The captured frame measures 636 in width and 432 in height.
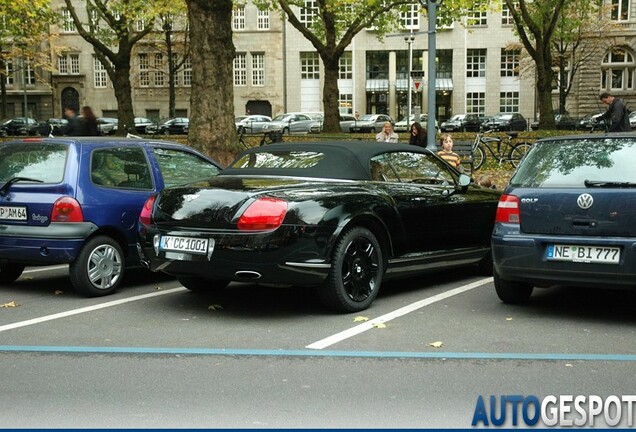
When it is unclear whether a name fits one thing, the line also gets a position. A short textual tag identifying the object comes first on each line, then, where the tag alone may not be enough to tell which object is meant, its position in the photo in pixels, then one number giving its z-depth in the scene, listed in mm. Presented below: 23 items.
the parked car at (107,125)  53422
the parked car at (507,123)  51812
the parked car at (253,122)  51781
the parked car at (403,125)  51344
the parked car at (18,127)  52812
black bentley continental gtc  7332
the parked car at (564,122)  43438
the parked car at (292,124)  52375
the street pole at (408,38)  49938
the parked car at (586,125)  39281
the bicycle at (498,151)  24328
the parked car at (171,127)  50500
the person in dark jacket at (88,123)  16547
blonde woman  19172
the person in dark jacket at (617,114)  16625
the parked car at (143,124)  53766
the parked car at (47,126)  47844
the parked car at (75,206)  8578
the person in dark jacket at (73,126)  16672
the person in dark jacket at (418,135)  18391
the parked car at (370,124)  53594
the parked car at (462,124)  52394
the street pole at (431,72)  16406
